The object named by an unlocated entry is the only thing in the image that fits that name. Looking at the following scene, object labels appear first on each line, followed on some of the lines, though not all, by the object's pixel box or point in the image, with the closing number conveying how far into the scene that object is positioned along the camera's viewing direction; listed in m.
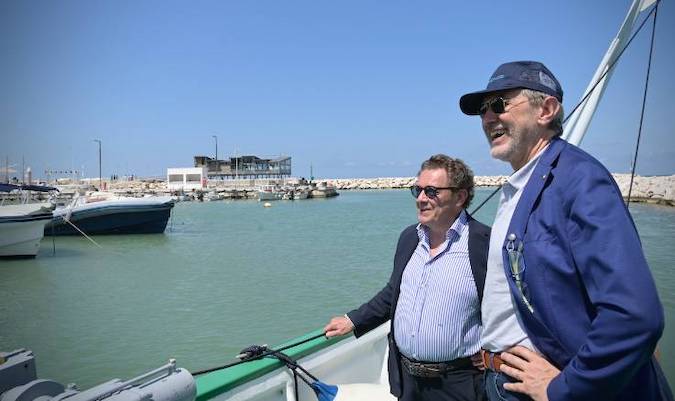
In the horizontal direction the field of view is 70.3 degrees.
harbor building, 83.69
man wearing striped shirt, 2.28
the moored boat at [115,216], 26.16
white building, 77.12
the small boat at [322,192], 78.25
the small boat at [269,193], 69.22
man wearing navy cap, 1.22
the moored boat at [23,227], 18.30
